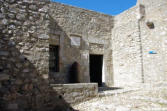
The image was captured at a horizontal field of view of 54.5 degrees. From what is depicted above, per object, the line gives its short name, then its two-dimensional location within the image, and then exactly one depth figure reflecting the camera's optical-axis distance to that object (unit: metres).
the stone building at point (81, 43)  3.57
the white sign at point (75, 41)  7.58
